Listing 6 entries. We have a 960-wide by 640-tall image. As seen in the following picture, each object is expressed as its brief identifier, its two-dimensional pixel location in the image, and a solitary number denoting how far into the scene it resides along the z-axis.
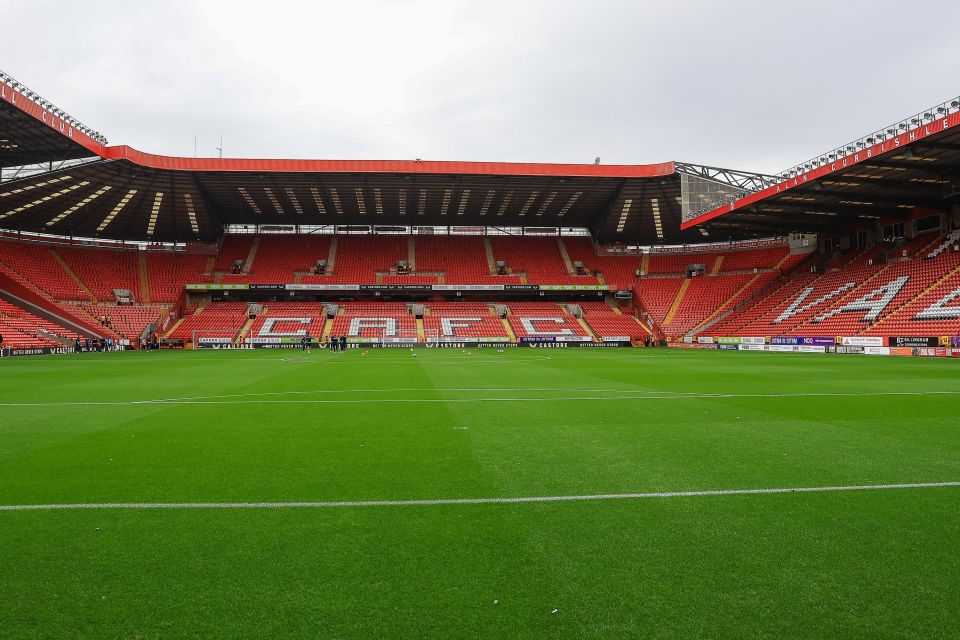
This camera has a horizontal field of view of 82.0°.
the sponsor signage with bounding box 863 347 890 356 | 34.97
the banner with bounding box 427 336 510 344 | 54.94
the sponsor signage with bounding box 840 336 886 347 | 35.59
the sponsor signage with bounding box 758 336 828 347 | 38.72
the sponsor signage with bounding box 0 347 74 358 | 37.96
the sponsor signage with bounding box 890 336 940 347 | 32.84
